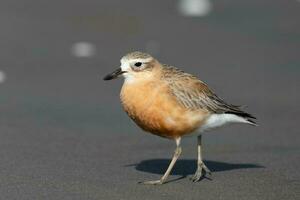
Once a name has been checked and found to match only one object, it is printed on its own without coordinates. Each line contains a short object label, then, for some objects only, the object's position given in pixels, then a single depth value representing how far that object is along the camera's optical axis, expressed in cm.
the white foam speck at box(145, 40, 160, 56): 1189
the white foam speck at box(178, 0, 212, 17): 1294
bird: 713
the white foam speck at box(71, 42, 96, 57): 1162
